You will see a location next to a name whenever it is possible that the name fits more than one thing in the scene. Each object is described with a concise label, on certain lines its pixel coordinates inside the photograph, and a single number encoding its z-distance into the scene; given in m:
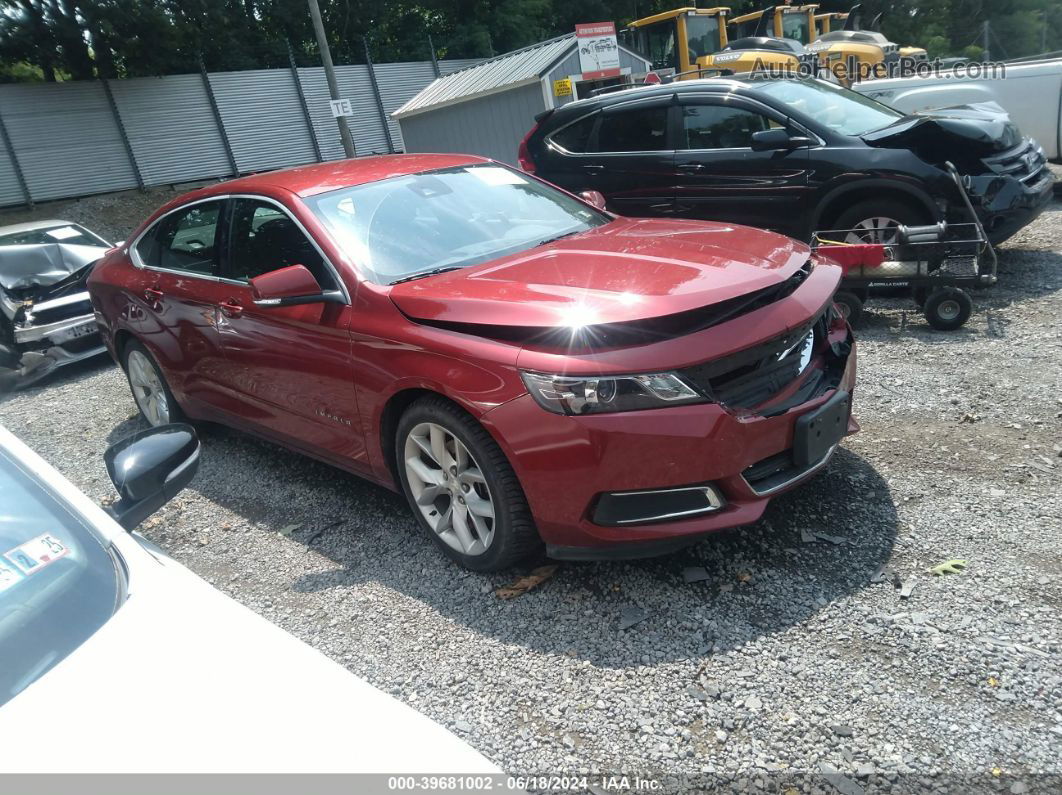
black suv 5.96
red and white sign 17.20
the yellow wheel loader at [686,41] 17.38
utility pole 17.14
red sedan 2.80
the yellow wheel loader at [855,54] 15.23
